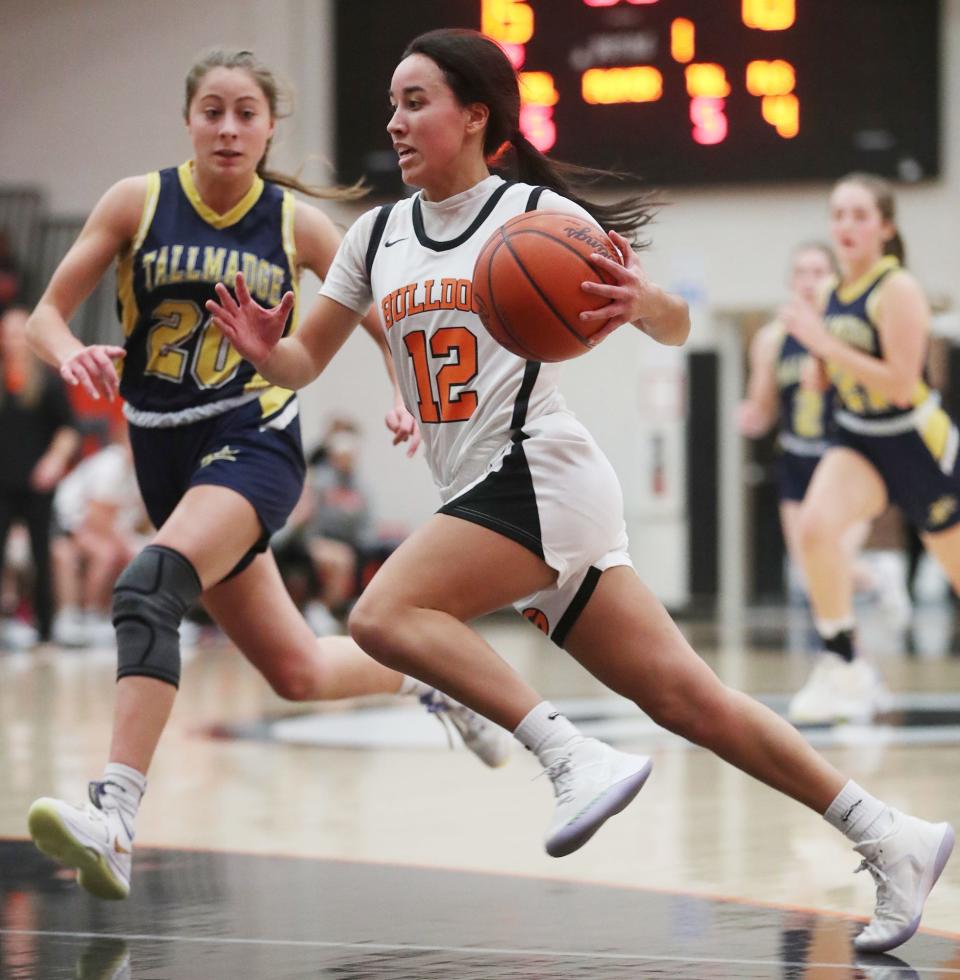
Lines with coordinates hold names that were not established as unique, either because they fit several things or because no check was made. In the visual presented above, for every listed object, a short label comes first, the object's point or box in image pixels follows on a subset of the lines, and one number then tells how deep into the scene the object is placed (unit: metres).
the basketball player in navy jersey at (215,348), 7.73
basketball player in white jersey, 5.94
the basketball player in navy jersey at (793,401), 16.13
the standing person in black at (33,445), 20.31
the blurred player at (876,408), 12.40
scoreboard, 21.90
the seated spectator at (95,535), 22.64
